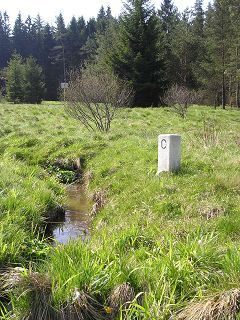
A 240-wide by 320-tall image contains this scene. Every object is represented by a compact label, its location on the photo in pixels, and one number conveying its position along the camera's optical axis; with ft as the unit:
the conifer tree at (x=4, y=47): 245.86
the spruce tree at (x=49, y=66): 203.98
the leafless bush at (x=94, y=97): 44.62
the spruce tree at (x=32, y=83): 129.49
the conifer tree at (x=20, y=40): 246.43
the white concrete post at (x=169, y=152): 24.52
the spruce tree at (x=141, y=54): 91.71
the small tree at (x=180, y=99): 68.33
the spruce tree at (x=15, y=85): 133.80
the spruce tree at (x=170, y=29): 125.70
